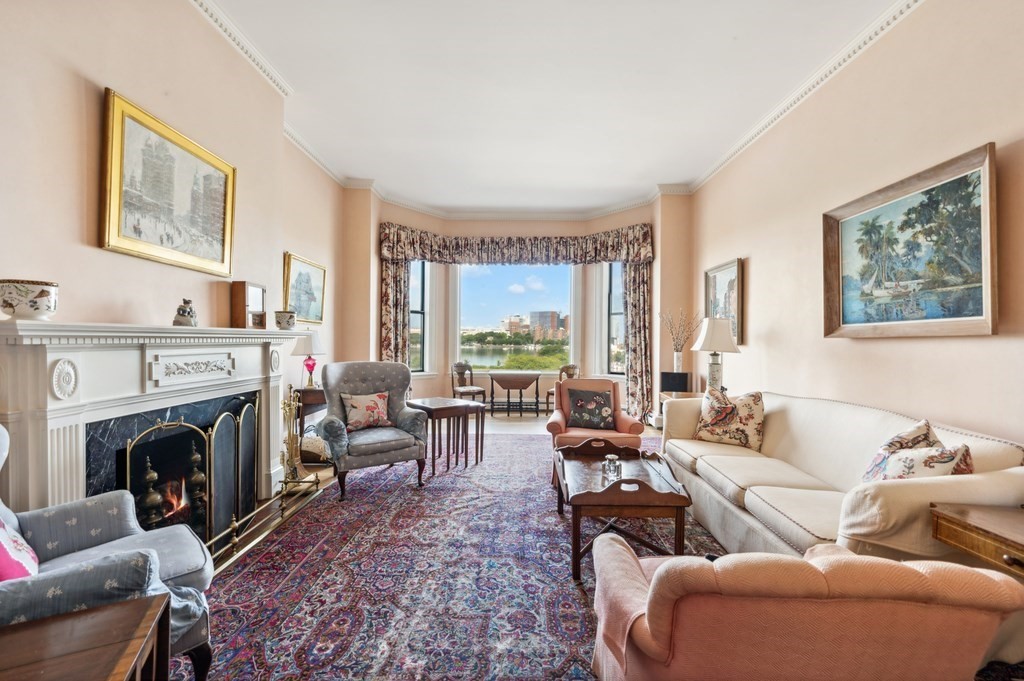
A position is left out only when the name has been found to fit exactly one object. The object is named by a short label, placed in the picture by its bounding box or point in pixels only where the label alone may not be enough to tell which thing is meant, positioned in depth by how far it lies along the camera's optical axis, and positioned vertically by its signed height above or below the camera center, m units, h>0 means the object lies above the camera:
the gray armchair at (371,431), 3.22 -0.63
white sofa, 1.58 -0.70
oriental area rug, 1.61 -1.15
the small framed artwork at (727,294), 4.33 +0.59
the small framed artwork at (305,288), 4.21 +0.60
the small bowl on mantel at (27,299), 1.50 +0.16
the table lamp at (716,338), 4.00 +0.10
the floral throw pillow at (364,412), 3.55 -0.55
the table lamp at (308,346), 3.88 +0.00
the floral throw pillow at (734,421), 3.17 -0.54
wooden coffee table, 2.09 -0.76
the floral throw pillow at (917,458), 1.74 -0.46
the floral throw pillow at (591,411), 3.82 -0.57
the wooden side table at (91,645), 0.80 -0.60
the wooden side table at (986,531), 1.30 -0.58
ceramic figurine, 2.29 +0.16
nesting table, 3.80 -0.59
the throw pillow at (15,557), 1.18 -0.61
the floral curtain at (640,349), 6.02 -0.01
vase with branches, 5.38 +0.26
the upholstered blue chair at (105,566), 0.99 -0.62
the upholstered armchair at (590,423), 3.48 -0.63
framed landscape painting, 2.03 +0.52
